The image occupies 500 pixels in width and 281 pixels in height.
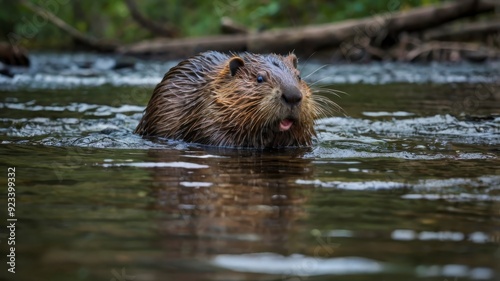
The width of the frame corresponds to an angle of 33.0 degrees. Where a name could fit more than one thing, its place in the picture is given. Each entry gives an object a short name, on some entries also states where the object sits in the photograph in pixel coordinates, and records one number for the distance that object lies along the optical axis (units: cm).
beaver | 636
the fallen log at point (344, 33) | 1608
